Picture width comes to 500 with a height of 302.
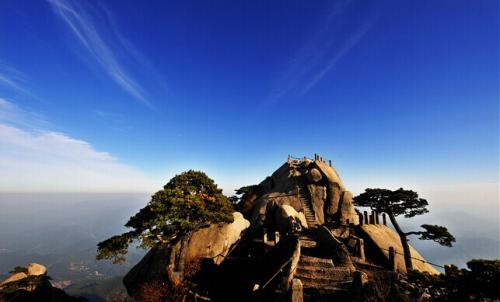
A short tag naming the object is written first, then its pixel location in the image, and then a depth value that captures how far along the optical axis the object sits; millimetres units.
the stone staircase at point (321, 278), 14367
